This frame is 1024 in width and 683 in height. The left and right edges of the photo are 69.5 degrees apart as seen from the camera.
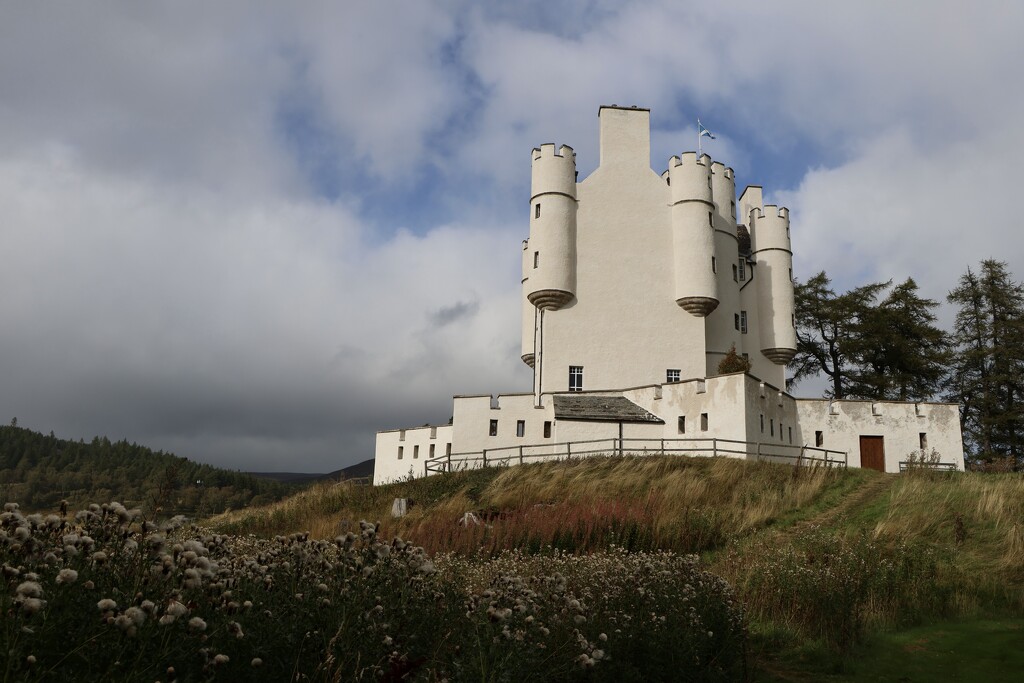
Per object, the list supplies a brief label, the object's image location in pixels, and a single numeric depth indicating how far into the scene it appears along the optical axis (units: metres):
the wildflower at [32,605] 3.41
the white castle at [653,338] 34.03
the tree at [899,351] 46.19
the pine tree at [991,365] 41.72
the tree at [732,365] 37.47
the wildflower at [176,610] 3.75
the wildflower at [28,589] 3.50
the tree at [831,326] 48.38
